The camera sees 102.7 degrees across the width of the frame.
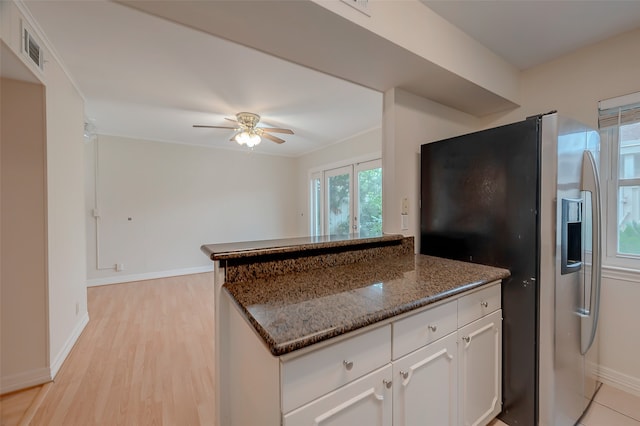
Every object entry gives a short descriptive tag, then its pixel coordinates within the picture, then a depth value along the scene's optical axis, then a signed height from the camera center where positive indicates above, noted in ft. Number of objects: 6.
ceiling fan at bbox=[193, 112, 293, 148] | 10.38 +3.43
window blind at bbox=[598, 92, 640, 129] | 5.53 +2.23
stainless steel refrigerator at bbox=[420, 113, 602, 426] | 4.39 -0.68
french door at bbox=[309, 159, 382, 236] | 13.67 +0.68
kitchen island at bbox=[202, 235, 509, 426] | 2.53 -1.31
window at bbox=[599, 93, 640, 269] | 5.75 +0.74
